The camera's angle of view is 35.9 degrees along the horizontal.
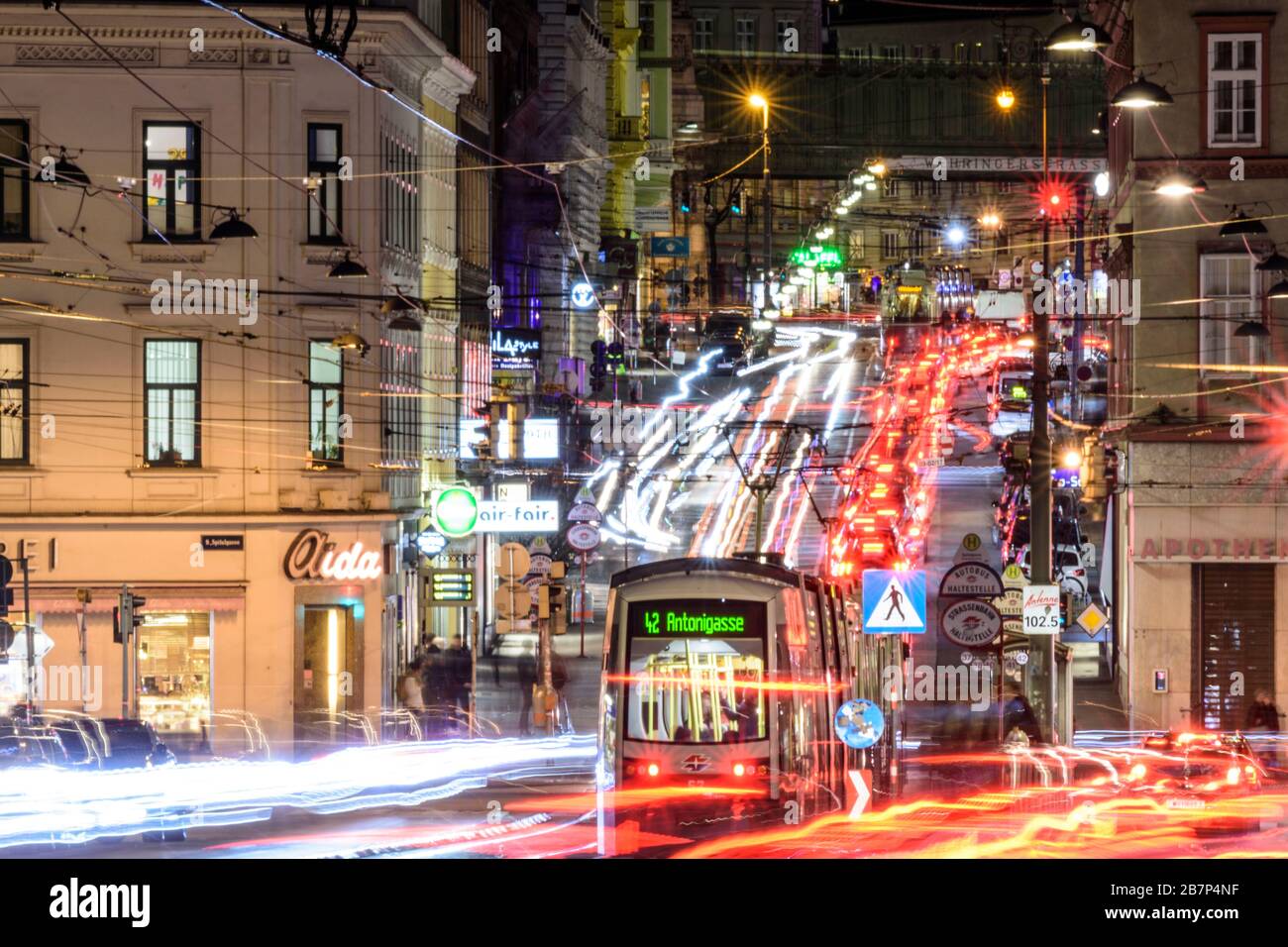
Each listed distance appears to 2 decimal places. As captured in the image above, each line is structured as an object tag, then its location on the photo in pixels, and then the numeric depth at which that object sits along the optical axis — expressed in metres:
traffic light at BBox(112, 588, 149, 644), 30.50
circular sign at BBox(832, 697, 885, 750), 22.95
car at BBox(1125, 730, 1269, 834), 22.14
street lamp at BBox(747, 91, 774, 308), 68.25
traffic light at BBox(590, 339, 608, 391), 63.31
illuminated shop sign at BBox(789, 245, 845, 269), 89.88
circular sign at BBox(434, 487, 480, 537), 36.81
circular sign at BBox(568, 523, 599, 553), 41.78
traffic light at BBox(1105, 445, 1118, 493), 39.28
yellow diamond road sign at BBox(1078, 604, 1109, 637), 31.22
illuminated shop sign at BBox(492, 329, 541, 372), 52.56
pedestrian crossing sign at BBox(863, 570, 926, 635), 25.75
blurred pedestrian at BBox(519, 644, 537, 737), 34.16
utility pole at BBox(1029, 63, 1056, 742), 29.50
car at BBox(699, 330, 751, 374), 75.62
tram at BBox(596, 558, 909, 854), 22.31
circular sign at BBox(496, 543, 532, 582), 31.81
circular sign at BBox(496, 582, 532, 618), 31.69
